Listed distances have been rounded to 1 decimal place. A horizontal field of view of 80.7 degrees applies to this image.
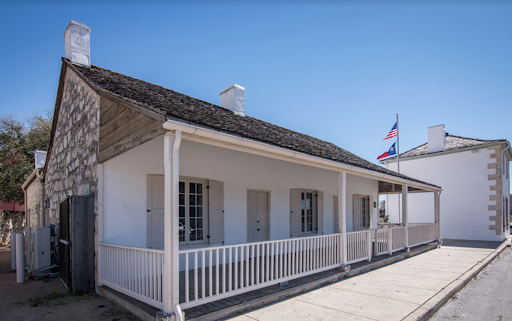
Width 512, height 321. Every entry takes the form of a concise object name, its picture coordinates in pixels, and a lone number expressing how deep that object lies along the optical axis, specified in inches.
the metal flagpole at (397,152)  642.5
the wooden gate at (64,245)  216.5
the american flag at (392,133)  638.5
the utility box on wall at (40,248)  265.4
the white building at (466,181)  577.3
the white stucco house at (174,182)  156.1
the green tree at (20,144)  659.4
